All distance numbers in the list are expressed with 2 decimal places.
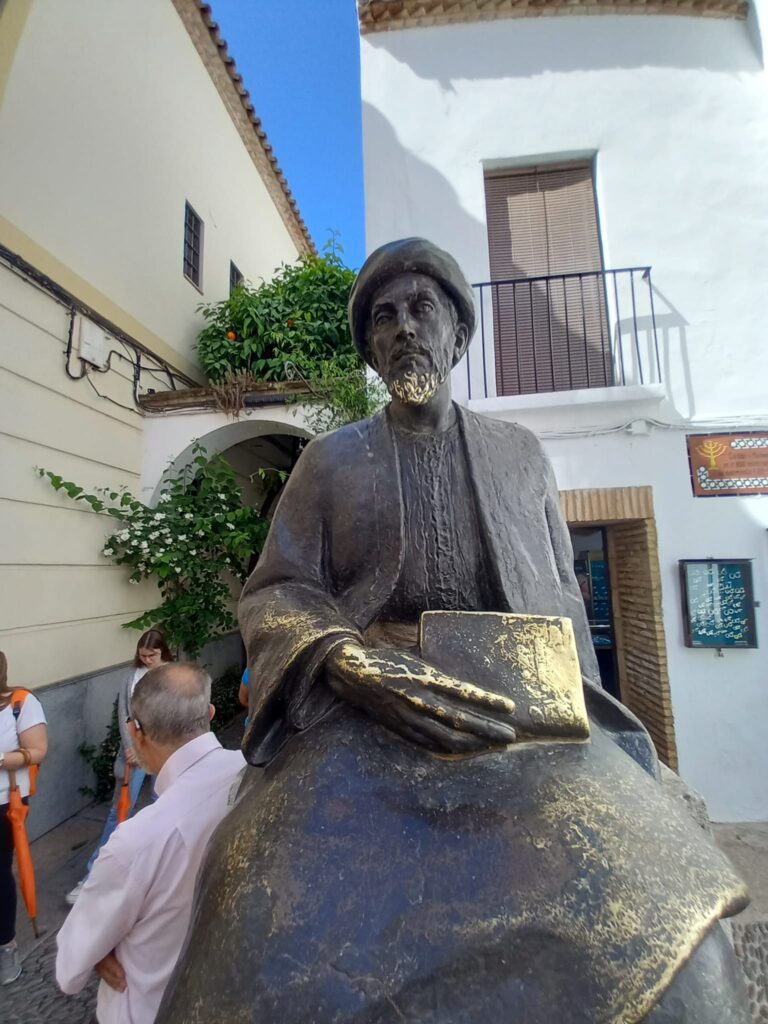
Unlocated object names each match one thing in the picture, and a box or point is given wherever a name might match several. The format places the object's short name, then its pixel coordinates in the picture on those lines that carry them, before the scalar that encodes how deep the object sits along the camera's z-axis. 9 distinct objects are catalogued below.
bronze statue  0.71
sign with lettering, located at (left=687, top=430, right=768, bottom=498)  4.09
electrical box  4.61
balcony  4.60
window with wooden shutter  4.79
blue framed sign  4.00
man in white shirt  1.26
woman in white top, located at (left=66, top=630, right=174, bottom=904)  3.37
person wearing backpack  2.60
